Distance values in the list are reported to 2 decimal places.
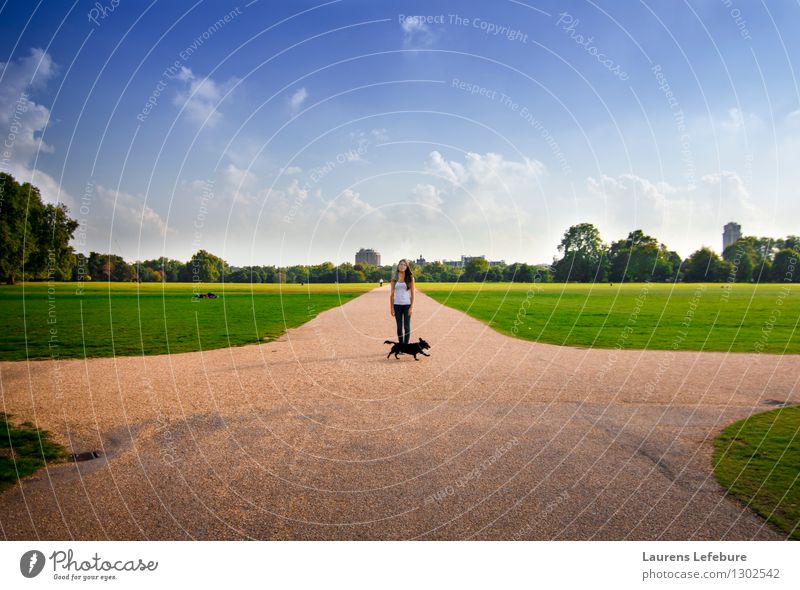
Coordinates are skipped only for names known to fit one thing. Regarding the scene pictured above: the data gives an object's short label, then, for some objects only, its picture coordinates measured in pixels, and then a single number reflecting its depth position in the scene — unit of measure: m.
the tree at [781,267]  86.72
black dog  14.91
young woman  14.73
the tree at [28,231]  48.64
